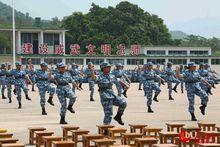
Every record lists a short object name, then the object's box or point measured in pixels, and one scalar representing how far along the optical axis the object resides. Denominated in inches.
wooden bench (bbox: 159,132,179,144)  486.6
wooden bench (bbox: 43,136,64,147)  454.9
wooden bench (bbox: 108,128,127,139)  514.1
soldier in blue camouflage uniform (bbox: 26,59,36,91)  1424.2
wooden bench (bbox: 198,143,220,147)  401.4
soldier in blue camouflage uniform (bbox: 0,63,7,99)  1161.4
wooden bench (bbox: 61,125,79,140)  532.6
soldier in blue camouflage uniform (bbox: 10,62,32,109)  939.3
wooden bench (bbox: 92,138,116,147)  434.9
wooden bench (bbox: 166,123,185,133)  551.1
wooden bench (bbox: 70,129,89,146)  500.4
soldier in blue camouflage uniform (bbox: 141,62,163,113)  856.3
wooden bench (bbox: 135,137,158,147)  437.7
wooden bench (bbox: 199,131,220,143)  479.5
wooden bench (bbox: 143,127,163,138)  514.9
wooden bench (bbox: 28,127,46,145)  525.2
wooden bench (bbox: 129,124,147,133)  540.1
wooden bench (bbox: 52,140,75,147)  426.9
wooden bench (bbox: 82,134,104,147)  471.8
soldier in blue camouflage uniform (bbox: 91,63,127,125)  596.4
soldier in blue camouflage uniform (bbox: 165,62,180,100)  1248.2
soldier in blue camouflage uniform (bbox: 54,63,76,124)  689.6
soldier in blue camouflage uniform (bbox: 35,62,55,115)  829.8
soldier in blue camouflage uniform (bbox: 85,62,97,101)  1165.3
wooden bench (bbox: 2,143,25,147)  411.5
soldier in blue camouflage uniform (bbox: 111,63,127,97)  1108.8
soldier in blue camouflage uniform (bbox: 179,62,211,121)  737.0
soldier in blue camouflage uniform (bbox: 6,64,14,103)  1089.3
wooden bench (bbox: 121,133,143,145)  473.7
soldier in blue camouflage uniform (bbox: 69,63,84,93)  1278.3
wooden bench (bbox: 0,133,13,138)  481.4
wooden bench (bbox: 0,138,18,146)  446.6
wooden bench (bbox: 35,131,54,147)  491.2
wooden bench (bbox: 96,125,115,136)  542.4
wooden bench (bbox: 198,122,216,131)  553.9
